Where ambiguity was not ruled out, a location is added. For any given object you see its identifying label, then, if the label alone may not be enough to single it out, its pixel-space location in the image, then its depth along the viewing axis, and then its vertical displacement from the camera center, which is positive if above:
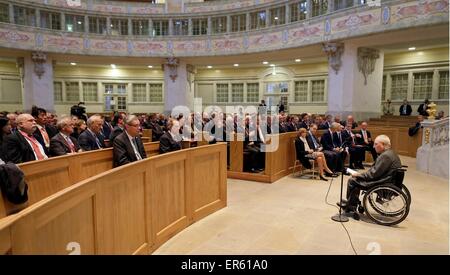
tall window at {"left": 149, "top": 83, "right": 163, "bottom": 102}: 21.16 +1.01
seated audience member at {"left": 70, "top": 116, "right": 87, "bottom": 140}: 6.39 -0.44
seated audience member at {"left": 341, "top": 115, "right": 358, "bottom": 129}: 8.46 -0.52
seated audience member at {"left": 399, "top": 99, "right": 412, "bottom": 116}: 13.91 -0.08
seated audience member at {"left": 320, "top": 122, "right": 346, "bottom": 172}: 7.30 -0.84
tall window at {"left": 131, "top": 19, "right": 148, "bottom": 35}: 16.42 +4.35
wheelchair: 3.88 -1.20
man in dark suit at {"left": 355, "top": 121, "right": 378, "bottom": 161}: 8.10 -0.89
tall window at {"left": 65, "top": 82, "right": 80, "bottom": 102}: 20.14 +0.94
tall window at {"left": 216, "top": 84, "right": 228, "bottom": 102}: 20.66 +0.96
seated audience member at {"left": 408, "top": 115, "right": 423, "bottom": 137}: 9.30 -0.67
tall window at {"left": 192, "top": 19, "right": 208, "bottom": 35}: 16.16 +4.28
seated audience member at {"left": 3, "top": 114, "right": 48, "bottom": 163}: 3.60 -0.46
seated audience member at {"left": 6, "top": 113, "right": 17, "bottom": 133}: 5.73 -0.29
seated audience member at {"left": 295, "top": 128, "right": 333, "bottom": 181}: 6.60 -1.05
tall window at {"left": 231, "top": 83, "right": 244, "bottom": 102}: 20.28 +0.98
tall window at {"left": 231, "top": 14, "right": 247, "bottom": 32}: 15.33 +4.29
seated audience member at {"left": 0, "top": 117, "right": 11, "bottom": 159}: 4.21 -0.29
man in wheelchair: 3.98 -0.88
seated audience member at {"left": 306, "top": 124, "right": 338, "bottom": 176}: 6.98 -1.03
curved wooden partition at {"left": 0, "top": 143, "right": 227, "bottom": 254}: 1.58 -0.80
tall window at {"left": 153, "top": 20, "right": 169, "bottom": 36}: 16.50 +4.27
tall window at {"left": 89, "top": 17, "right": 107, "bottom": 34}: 16.00 +4.31
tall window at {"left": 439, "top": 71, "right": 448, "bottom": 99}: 13.53 +1.04
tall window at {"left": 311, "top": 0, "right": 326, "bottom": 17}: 12.35 +4.13
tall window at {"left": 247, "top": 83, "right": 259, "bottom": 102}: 19.86 +0.97
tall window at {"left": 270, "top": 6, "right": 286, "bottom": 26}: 13.95 +4.24
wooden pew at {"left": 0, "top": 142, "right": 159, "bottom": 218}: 2.85 -0.74
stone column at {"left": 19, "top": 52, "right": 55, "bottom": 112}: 15.05 +1.20
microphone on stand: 4.11 -1.53
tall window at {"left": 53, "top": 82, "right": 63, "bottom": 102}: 19.77 +0.98
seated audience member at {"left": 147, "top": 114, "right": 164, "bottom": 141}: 8.53 -0.72
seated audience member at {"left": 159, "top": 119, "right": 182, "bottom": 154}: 5.05 -0.58
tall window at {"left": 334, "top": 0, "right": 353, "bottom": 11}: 11.40 +3.93
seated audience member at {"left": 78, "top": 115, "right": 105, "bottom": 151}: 5.17 -0.52
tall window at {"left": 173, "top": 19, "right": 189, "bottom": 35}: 16.32 +4.30
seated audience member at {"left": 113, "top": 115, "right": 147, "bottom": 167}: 3.79 -0.49
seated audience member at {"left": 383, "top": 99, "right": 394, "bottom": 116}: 15.05 -0.04
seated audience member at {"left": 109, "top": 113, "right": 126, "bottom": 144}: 5.84 -0.42
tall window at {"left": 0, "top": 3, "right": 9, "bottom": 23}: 13.89 +4.29
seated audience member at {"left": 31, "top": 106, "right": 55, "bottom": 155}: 5.08 -0.41
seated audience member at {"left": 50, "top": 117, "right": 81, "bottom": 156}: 4.21 -0.50
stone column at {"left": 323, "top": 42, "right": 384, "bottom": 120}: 11.95 +1.14
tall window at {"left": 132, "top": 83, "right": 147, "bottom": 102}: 21.11 +0.99
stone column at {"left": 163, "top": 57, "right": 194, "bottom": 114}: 16.62 +1.21
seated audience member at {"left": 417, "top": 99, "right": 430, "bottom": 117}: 12.35 -0.03
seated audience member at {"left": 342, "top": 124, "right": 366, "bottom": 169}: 7.79 -1.10
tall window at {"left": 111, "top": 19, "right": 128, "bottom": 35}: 16.30 +4.37
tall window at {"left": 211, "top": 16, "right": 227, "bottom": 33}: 15.76 +4.30
